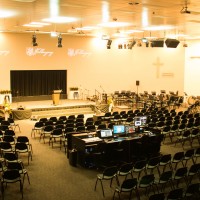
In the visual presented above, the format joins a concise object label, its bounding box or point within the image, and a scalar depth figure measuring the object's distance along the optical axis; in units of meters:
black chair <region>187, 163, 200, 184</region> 10.05
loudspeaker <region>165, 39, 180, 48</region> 18.65
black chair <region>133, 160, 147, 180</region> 10.03
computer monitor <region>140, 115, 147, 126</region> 13.80
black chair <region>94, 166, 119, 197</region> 9.38
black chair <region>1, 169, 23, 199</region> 8.91
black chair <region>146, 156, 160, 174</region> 10.38
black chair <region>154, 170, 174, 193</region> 9.21
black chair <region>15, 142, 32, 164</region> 11.78
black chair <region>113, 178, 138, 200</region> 8.61
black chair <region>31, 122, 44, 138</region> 15.34
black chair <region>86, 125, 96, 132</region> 14.83
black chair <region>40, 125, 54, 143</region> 14.56
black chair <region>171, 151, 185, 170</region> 10.91
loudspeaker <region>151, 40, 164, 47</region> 19.67
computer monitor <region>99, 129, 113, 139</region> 12.12
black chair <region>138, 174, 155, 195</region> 8.99
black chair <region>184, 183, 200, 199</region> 8.36
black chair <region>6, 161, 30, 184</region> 9.50
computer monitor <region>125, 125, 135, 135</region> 12.87
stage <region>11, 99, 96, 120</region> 20.08
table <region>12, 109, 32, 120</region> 19.88
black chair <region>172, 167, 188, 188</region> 9.65
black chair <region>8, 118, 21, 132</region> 16.39
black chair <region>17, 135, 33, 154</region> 12.55
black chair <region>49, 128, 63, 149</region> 13.91
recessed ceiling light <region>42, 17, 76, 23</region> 14.83
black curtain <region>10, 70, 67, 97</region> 24.27
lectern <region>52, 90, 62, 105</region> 22.42
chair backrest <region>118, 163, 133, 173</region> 9.62
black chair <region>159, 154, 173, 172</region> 10.64
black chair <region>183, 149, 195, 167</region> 11.22
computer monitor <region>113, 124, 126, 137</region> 12.46
